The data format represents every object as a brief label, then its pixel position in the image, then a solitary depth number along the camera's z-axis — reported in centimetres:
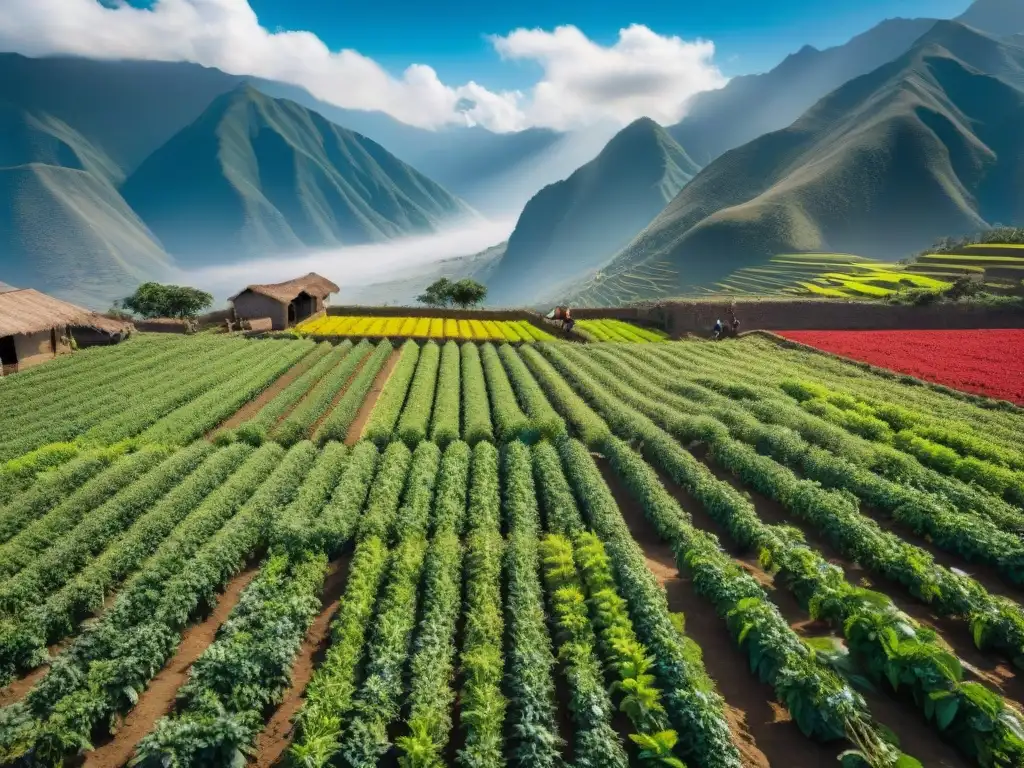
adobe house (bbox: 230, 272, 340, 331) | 5094
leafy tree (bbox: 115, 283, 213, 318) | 6800
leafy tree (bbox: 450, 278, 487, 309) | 7181
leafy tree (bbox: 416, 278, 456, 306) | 7419
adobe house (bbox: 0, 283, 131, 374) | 3058
